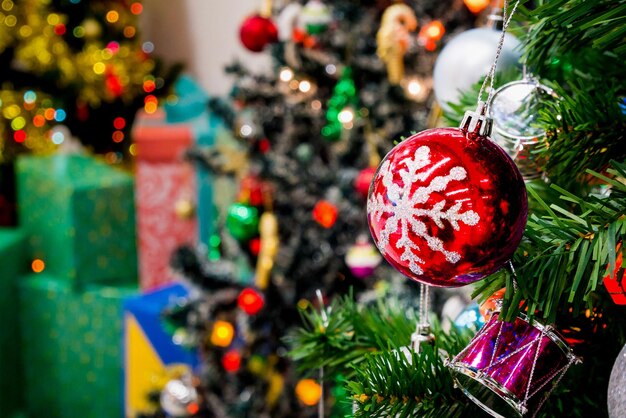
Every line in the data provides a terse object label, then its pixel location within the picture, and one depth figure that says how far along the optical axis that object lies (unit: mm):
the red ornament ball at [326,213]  1347
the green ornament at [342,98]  1360
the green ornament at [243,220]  1486
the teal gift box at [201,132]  1965
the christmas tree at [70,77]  2395
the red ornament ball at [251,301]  1464
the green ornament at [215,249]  1607
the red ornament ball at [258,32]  1423
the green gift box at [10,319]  2303
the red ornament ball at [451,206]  389
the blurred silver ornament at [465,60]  609
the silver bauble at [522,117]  512
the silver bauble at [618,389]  373
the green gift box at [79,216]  2207
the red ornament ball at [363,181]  1242
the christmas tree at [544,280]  411
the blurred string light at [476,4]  1148
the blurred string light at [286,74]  1408
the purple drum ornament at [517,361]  431
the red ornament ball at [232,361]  1539
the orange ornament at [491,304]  455
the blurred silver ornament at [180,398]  1589
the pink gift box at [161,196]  2027
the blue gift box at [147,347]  1874
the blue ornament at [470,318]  552
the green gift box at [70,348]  2176
